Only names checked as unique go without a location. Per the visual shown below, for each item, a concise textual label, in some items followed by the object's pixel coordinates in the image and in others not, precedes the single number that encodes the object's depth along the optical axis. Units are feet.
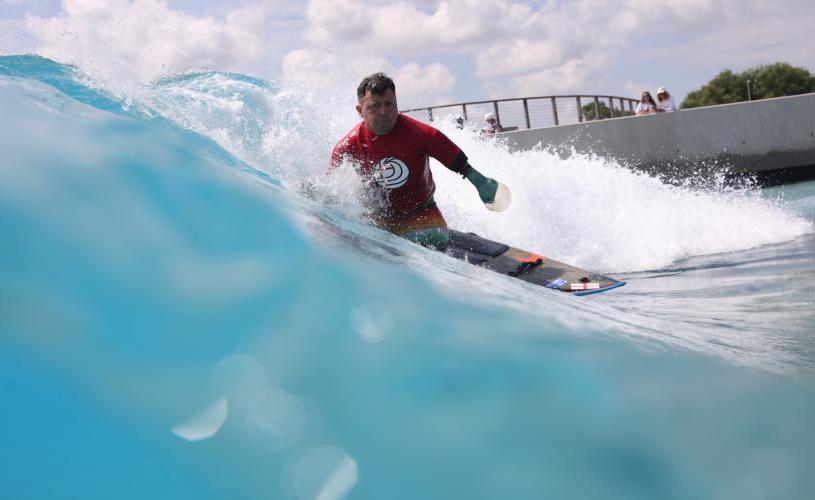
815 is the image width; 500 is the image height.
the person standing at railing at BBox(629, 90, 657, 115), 46.80
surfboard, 15.70
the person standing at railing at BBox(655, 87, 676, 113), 46.47
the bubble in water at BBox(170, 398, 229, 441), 4.74
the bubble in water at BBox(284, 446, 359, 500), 4.44
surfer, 15.47
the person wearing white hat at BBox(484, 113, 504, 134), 45.91
